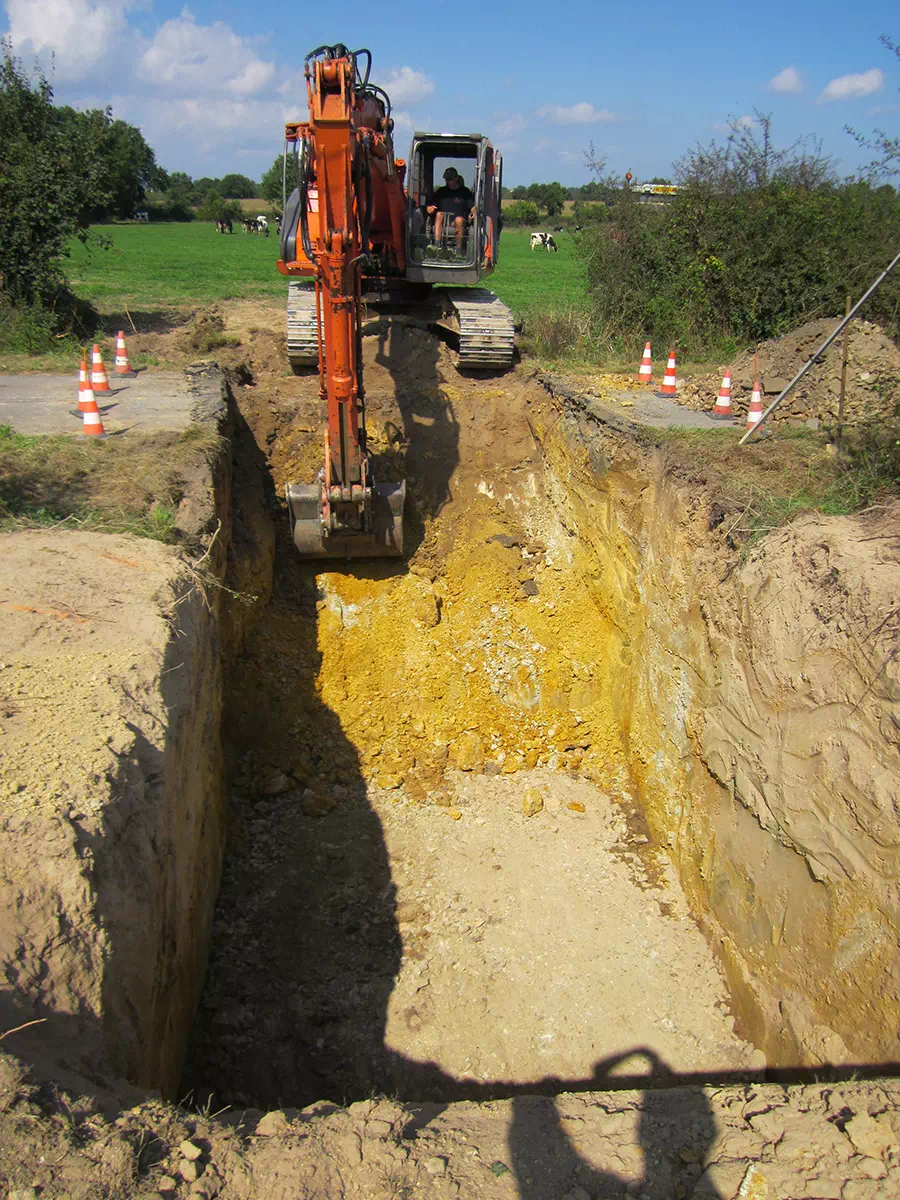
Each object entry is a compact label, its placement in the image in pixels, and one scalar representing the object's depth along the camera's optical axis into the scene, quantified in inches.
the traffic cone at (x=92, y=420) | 336.2
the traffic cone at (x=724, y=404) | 369.7
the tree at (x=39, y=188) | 531.2
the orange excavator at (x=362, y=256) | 249.3
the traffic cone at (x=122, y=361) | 444.5
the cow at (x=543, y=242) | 1766.7
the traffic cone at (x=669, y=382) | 415.7
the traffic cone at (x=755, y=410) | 332.5
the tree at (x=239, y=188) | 3782.5
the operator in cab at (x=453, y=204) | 418.6
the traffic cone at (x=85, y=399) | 343.0
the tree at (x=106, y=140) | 559.8
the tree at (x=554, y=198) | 2706.7
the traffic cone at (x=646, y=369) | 443.8
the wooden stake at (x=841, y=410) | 273.9
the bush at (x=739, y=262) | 520.4
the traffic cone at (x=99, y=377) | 407.2
